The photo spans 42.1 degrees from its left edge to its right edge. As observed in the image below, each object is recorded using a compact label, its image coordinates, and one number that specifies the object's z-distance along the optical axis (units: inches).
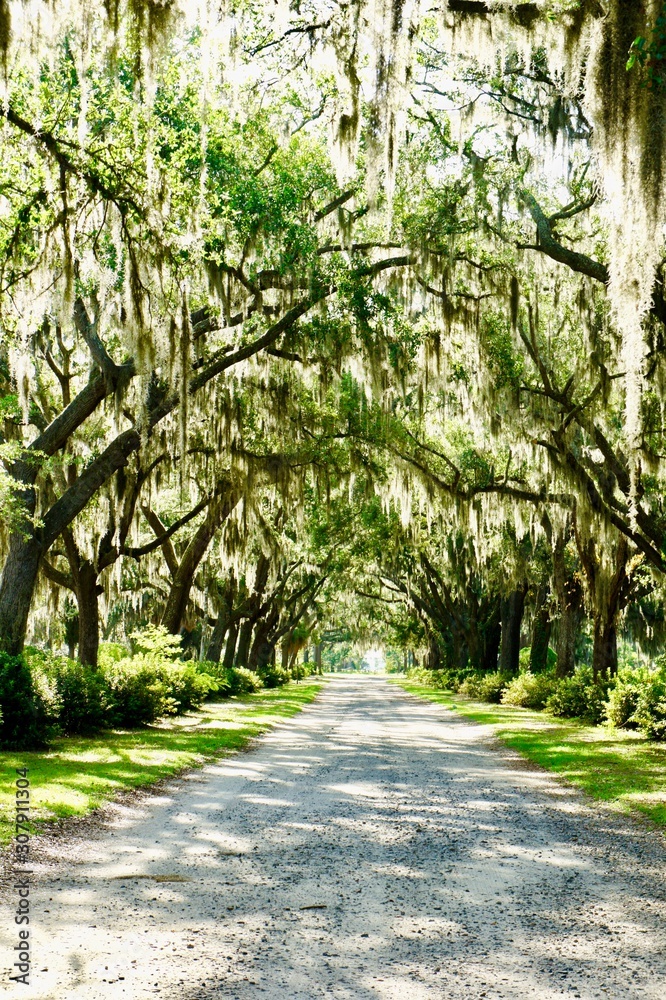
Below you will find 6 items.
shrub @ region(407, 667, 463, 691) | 1298.8
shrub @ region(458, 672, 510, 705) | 986.7
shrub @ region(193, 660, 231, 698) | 892.6
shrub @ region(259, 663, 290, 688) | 1326.3
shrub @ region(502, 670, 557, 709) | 824.9
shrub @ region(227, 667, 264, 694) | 1003.3
